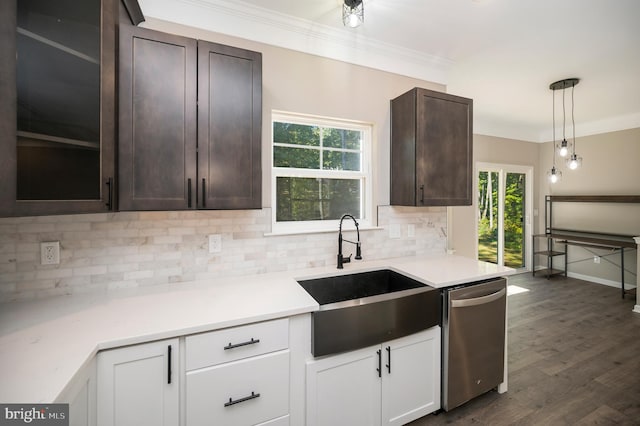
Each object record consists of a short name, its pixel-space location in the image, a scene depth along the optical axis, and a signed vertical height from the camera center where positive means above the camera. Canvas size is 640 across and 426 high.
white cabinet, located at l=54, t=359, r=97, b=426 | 0.88 -0.64
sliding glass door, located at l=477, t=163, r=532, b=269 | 5.15 -0.05
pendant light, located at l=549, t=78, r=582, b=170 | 3.17 +1.46
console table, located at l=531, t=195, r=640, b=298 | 4.29 -0.45
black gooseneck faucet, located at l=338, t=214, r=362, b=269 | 2.12 -0.33
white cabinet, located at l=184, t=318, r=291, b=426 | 1.23 -0.76
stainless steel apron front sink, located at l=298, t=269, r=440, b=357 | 1.43 -0.59
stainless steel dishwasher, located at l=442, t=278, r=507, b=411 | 1.80 -0.85
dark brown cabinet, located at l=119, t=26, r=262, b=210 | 1.44 +0.48
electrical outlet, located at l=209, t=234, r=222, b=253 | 1.92 -0.22
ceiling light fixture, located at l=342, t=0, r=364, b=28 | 1.78 +1.28
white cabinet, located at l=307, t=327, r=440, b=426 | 1.47 -0.98
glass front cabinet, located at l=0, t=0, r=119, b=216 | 0.93 +0.42
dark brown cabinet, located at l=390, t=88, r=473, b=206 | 2.19 +0.50
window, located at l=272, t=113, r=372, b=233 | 2.22 +0.32
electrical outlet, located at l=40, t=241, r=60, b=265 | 1.55 -0.24
